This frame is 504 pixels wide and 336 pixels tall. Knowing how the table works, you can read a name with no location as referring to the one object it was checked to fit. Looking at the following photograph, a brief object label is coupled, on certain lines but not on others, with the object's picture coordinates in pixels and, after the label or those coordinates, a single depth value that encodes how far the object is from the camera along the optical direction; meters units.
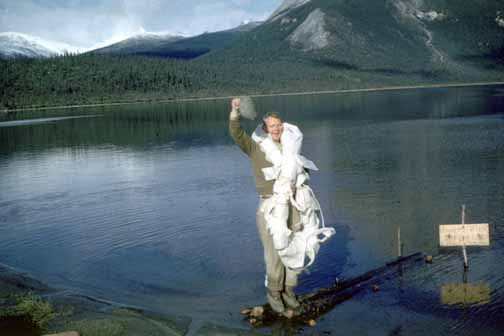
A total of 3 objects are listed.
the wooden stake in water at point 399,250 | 12.82
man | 8.82
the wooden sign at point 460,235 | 12.12
